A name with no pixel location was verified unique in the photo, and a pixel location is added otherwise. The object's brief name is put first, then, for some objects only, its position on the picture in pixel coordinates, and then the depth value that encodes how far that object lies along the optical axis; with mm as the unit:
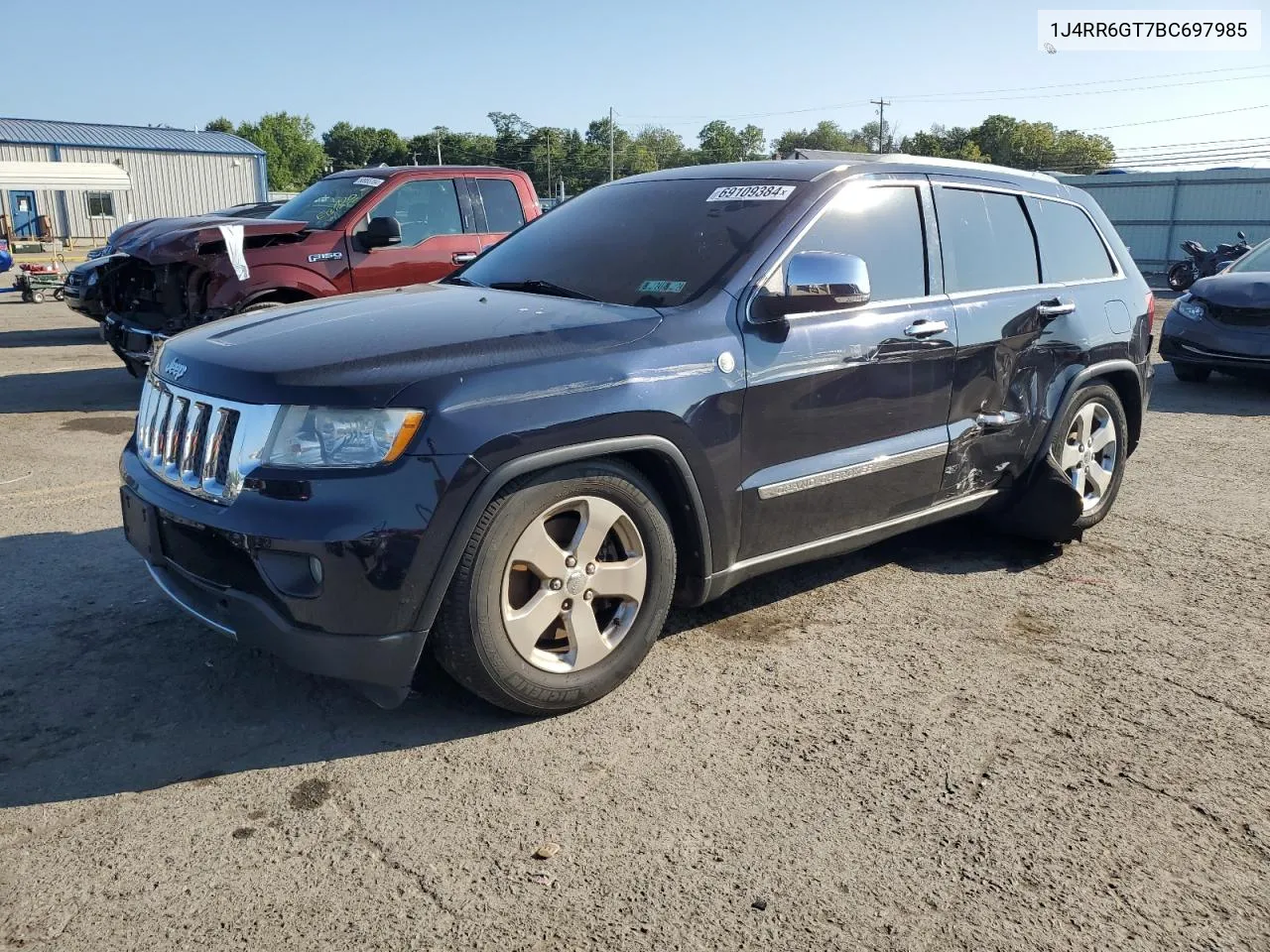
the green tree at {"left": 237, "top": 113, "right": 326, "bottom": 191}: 128875
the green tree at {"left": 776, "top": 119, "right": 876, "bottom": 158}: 115188
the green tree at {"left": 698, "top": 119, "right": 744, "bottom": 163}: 111438
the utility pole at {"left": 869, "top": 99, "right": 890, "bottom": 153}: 92500
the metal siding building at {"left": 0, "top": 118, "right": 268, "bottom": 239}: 47688
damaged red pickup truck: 8094
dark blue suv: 2857
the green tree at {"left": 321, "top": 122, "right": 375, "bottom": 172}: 127375
